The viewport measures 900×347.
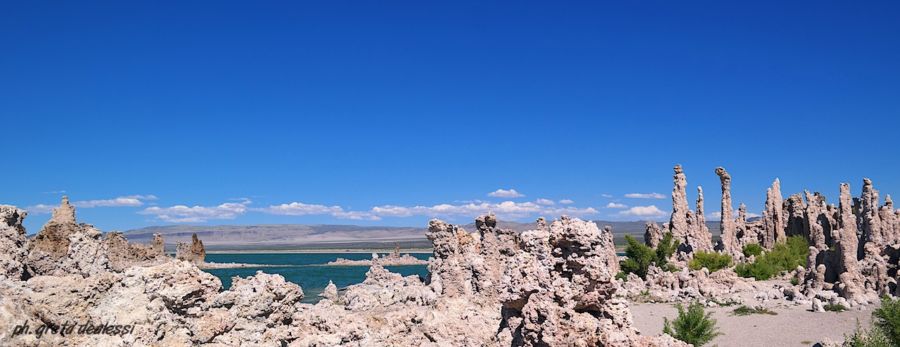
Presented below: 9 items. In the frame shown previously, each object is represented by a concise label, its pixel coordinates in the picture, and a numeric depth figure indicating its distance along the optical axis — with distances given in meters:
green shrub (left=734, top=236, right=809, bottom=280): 31.00
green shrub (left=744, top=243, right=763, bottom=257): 37.78
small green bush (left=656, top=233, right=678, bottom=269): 33.72
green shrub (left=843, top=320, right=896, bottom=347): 9.42
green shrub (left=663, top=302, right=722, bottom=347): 12.70
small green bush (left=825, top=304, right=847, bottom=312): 18.47
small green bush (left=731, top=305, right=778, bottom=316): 19.29
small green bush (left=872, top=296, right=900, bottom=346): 10.62
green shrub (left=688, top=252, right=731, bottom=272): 32.97
